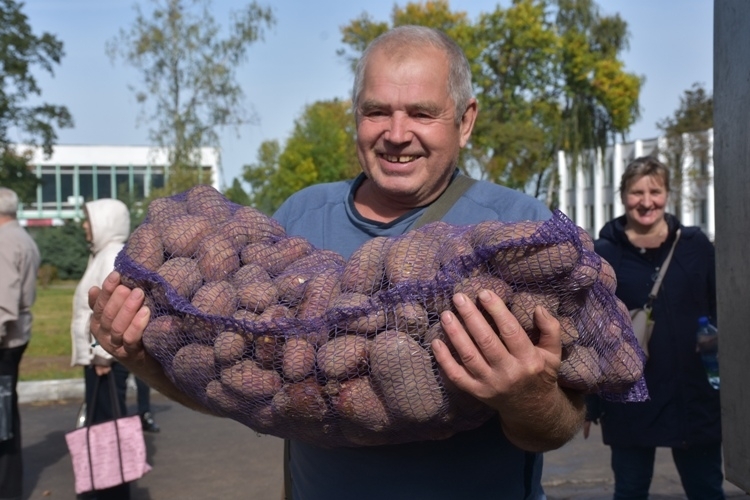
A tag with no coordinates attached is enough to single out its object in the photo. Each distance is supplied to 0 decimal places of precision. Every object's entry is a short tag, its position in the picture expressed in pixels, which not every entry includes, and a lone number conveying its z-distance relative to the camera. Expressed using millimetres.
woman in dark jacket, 4883
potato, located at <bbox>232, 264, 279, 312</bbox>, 2165
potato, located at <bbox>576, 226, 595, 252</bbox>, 2074
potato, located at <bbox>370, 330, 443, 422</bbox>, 1992
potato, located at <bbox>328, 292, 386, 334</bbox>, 2049
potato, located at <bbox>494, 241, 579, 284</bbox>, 1984
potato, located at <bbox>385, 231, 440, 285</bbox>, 2055
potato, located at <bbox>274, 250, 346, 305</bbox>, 2174
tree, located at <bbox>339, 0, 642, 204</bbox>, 36281
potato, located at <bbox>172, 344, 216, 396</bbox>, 2178
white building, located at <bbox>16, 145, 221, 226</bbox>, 69188
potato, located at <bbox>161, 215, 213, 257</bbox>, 2346
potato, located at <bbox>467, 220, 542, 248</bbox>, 2002
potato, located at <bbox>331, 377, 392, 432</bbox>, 2047
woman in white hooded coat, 6527
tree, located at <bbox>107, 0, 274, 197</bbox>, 24297
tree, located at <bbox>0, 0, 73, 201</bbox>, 39375
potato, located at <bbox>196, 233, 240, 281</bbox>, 2273
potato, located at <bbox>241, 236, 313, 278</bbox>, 2299
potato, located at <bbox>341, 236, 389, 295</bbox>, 2119
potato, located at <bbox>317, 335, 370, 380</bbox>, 2037
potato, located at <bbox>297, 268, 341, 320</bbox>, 2119
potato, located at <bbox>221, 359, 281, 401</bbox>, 2111
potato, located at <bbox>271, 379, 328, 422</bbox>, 2086
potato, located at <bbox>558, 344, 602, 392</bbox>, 2125
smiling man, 2301
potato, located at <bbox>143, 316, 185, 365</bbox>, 2232
